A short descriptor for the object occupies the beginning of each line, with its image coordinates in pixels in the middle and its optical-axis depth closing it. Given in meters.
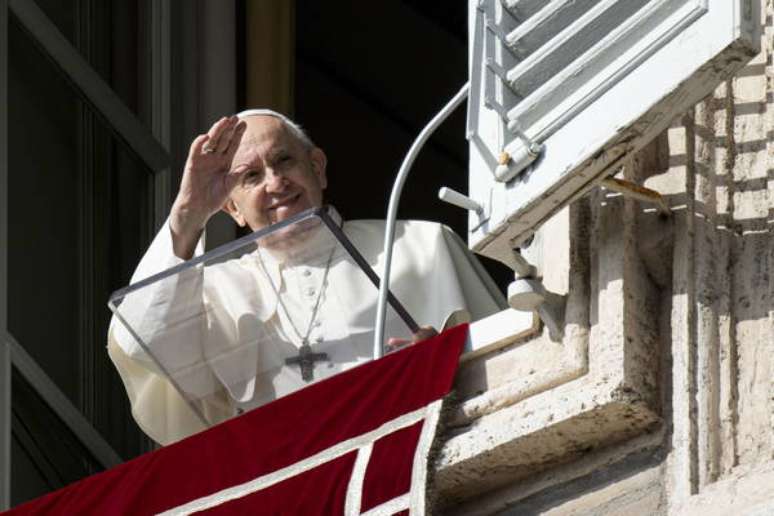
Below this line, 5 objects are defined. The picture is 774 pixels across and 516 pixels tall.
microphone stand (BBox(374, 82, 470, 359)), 11.27
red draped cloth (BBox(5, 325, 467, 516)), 10.98
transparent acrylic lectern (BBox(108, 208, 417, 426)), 11.92
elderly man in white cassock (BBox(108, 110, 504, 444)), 12.01
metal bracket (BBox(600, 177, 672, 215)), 10.80
